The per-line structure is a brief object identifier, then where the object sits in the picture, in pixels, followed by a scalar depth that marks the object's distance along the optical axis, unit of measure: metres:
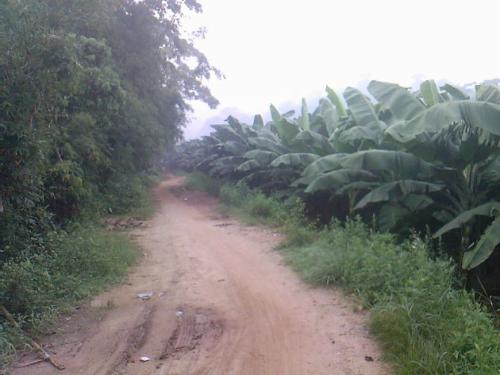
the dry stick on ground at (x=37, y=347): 4.31
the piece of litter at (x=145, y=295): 6.17
